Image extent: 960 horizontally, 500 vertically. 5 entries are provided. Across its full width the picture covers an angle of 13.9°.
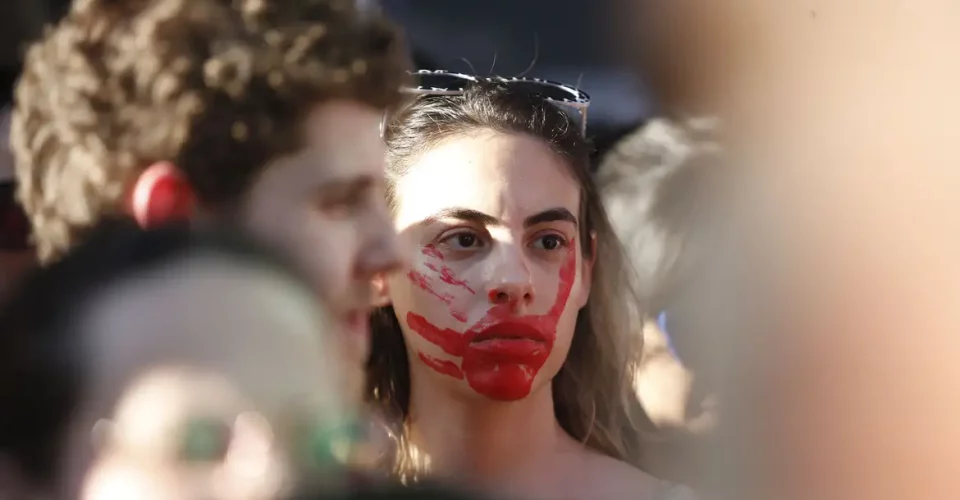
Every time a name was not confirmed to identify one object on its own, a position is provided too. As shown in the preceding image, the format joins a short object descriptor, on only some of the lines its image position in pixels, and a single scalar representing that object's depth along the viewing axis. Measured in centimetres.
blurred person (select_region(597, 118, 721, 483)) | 272
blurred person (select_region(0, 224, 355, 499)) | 241
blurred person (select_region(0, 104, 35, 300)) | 245
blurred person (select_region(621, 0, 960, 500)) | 267
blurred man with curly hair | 242
